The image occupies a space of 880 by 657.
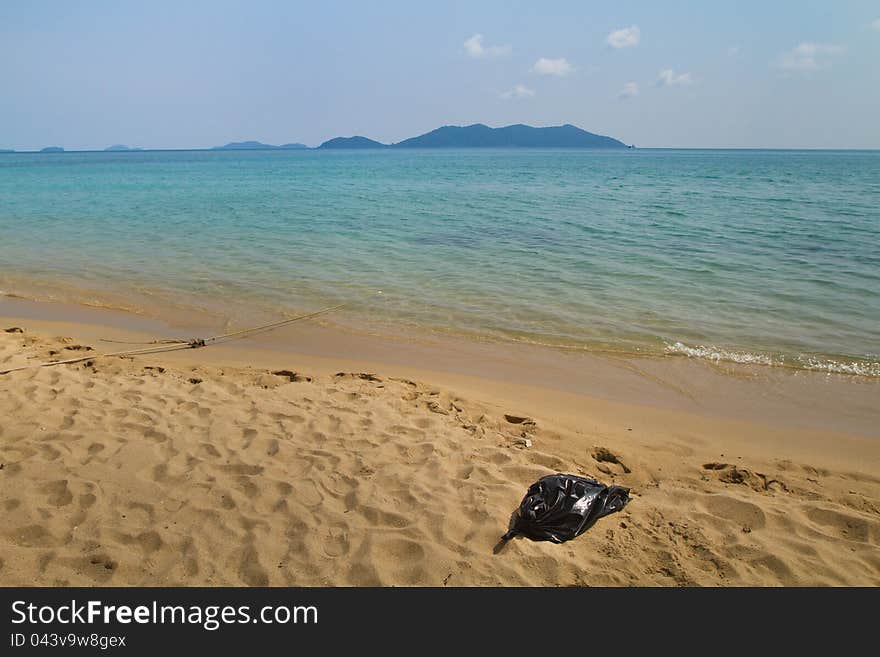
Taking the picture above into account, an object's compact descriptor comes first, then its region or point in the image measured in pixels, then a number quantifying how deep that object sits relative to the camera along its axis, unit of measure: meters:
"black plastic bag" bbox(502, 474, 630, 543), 3.60
